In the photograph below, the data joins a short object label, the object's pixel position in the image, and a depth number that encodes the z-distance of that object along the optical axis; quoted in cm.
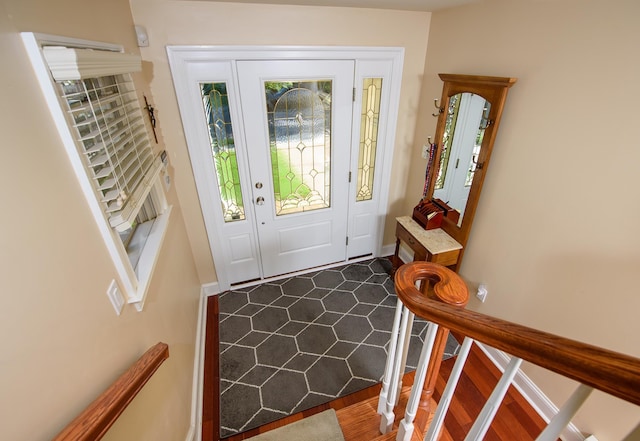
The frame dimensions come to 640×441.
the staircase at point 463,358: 47
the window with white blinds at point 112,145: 84
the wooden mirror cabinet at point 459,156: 192
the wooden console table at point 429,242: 229
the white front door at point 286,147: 220
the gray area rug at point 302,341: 201
